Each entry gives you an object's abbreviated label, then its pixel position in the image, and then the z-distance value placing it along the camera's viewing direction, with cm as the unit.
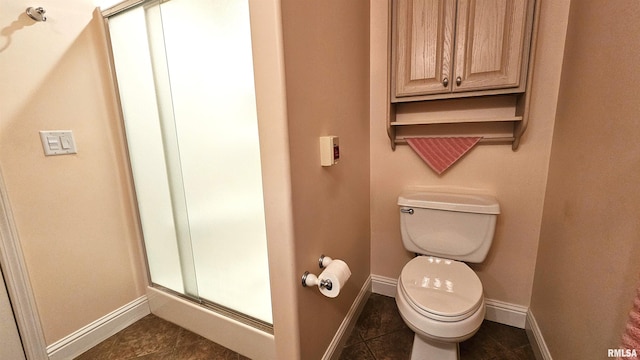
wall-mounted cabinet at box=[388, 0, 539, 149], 117
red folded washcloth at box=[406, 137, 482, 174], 142
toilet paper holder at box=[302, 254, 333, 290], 98
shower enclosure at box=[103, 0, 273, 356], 112
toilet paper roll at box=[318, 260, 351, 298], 97
